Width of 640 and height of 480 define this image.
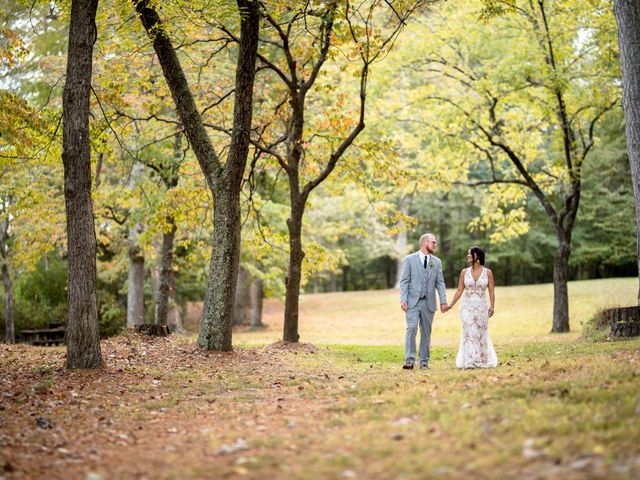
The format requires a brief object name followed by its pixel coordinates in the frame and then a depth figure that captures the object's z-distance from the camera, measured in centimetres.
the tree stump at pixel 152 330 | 1588
